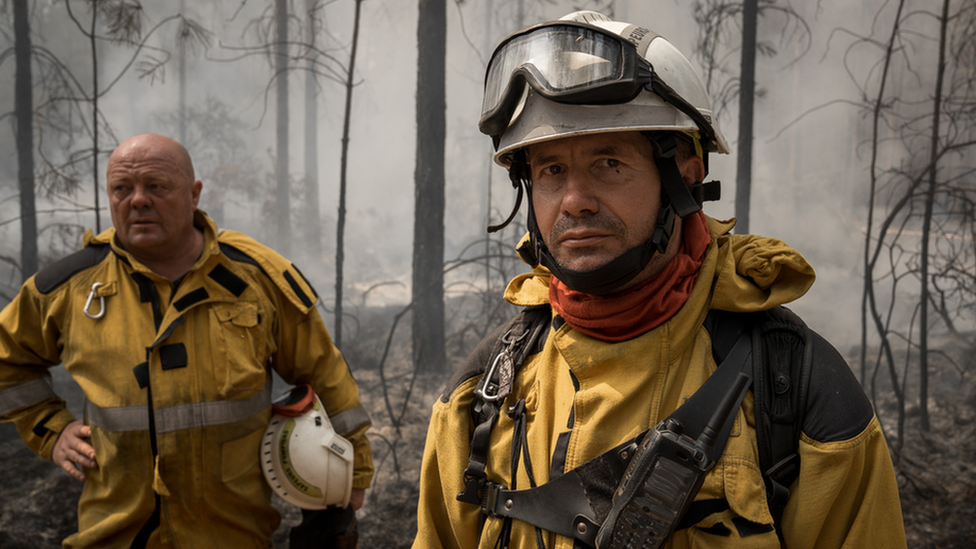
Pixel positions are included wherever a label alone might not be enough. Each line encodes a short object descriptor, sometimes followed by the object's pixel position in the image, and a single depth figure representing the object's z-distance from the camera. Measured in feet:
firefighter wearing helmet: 3.66
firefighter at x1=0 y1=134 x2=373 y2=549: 7.19
